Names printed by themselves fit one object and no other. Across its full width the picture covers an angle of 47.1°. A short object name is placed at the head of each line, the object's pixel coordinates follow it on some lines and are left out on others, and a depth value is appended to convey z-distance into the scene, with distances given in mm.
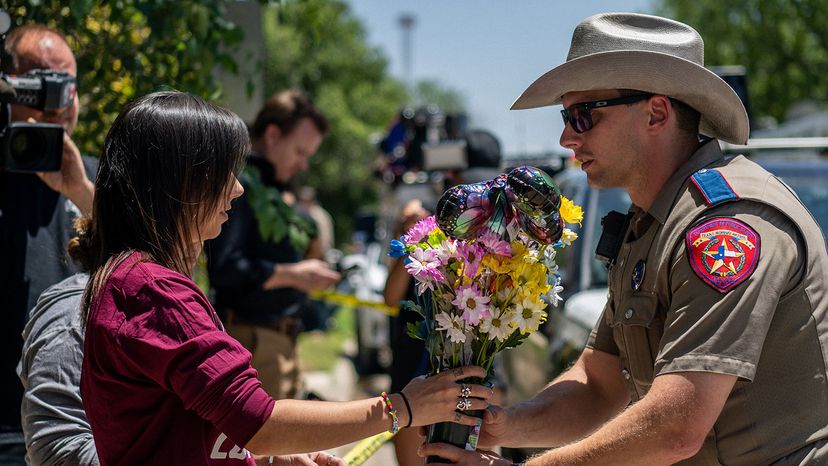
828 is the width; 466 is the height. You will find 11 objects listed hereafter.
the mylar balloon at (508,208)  2525
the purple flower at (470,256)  2551
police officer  2350
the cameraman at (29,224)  3234
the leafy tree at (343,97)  29406
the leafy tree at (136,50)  4090
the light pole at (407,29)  35906
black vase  2645
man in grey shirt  2552
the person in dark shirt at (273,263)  4973
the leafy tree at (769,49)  17156
